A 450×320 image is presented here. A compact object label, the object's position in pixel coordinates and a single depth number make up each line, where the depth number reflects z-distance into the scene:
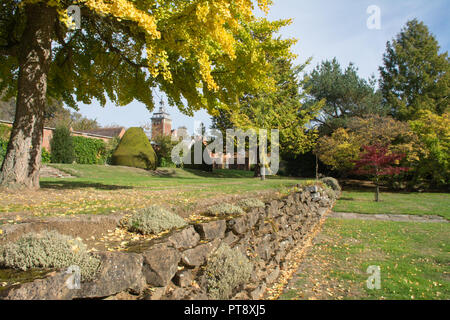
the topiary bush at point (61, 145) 19.51
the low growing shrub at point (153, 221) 3.22
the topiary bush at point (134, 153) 22.12
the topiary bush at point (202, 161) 28.02
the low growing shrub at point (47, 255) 2.06
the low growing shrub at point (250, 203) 5.28
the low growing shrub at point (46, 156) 19.03
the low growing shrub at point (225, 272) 3.12
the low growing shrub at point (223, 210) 4.43
